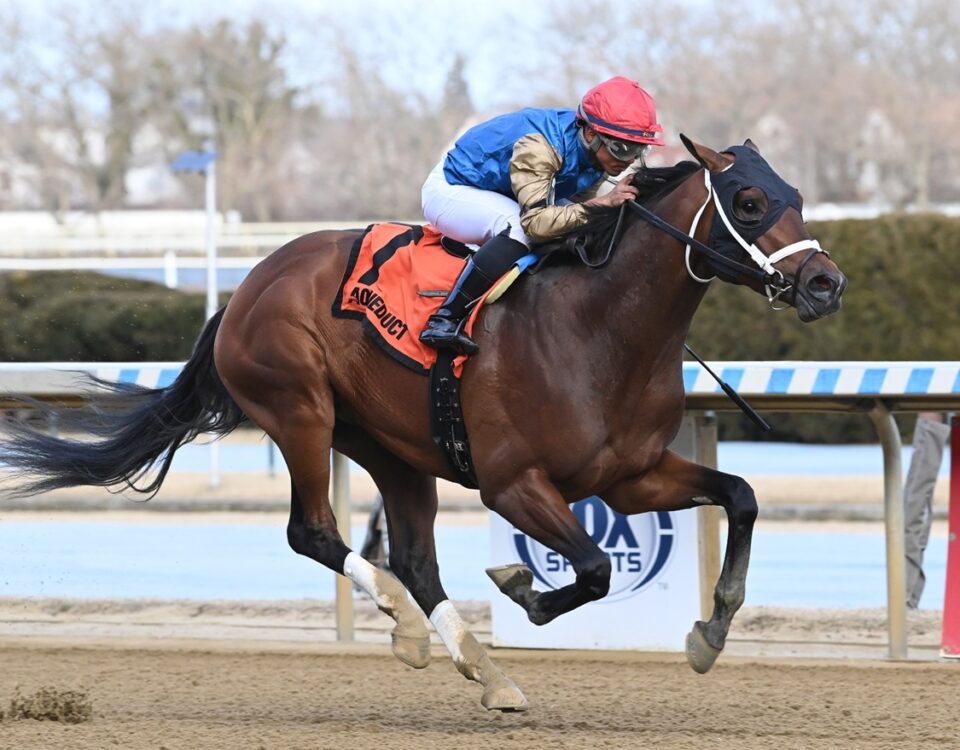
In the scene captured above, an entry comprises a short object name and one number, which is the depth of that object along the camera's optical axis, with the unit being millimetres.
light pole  28453
